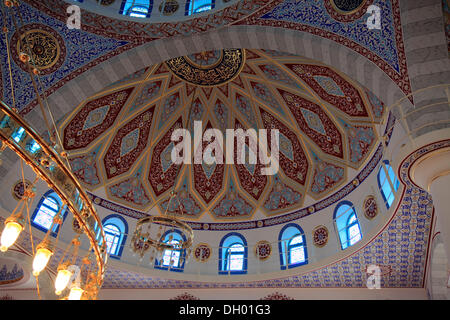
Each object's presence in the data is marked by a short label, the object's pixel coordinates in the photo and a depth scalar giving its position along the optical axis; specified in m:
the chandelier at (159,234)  6.72
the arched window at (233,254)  10.23
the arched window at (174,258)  10.05
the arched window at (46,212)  8.96
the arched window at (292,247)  9.77
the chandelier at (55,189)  4.15
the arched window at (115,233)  9.91
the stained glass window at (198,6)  7.59
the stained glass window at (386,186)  7.90
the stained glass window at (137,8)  7.74
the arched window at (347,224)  8.98
